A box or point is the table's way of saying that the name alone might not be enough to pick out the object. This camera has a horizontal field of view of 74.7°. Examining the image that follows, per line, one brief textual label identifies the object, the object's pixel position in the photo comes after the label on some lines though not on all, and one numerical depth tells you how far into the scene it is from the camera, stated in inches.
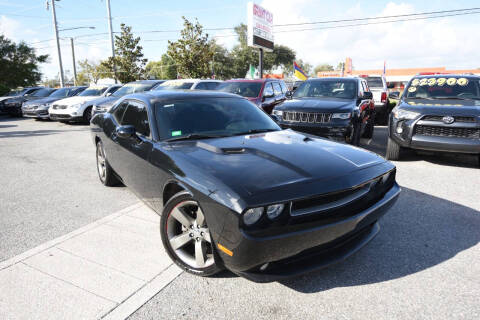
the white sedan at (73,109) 500.7
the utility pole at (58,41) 1156.5
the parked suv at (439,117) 218.4
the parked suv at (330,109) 260.1
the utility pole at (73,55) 1586.1
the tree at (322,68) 4590.6
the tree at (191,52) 1022.4
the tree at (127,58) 1048.8
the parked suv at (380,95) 474.3
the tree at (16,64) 1048.8
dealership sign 805.9
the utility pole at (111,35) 1005.8
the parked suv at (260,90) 366.3
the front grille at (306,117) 263.4
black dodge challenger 80.3
